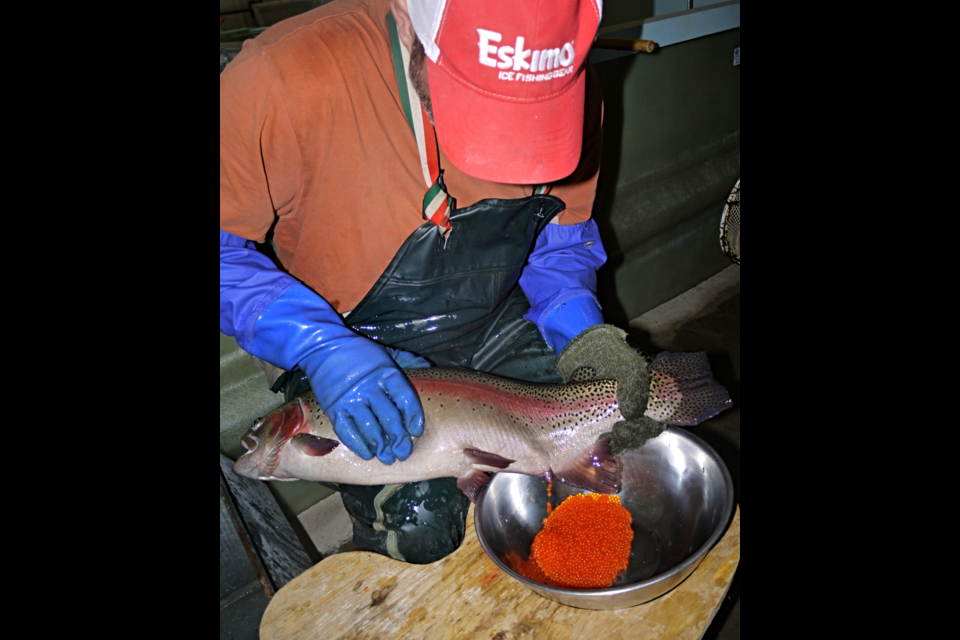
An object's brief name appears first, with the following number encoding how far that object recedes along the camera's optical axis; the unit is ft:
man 4.88
